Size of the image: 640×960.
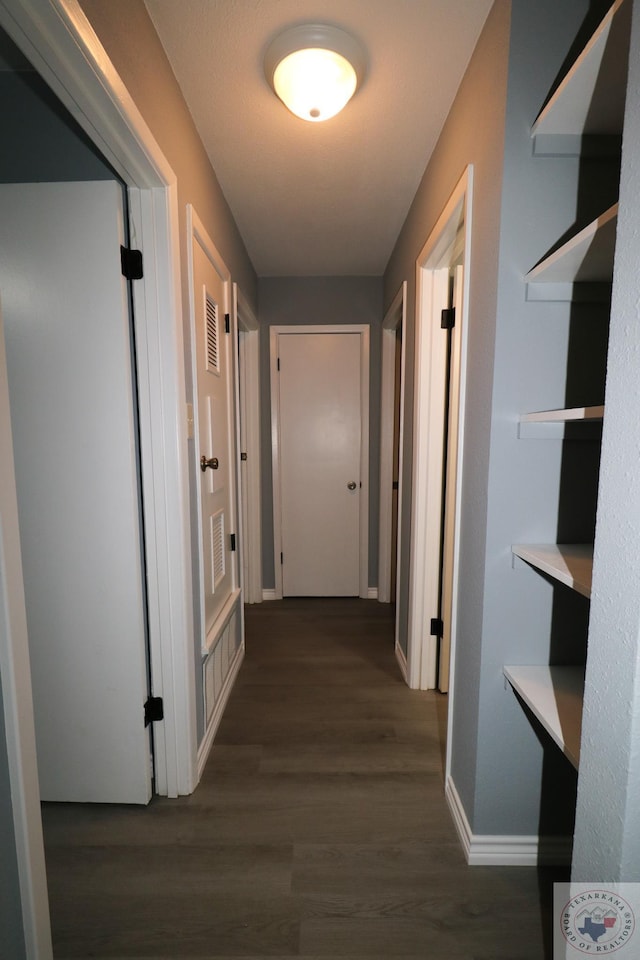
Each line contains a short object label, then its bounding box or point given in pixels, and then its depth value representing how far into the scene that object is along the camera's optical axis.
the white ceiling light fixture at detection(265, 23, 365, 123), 1.20
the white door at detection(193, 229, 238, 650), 1.69
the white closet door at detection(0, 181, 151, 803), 1.26
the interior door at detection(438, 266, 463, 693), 1.87
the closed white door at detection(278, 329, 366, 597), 3.19
